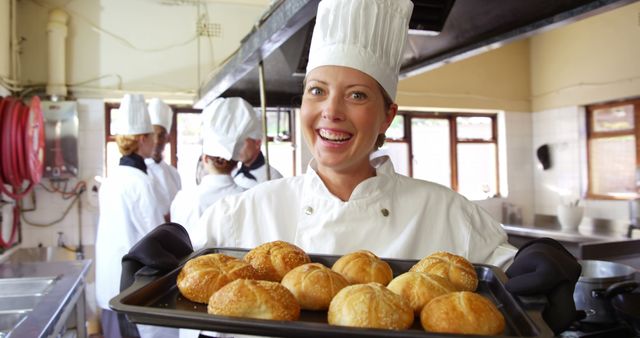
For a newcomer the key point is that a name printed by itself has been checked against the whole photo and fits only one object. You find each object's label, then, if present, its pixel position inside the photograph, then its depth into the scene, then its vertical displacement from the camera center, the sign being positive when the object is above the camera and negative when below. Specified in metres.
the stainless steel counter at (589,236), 3.39 -0.59
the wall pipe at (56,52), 4.55 +1.27
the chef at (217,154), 2.47 +0.13
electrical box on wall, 4.54 +0.42
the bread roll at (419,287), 0.83 -0.21
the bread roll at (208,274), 0.85 -0.19
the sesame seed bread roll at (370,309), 0.74 -0.22
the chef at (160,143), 4.11 +0.32
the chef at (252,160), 2.86 +0.12
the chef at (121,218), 2.88 -0.25
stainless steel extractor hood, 1.64 +0.62
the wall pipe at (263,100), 2.17 +0.37
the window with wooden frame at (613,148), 5.45 +0.29
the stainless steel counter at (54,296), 1.78 -0.56
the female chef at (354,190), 1.24 -0.04
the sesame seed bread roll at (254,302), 0.76 -0.21
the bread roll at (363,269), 0.94 -0.20
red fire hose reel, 3.13 +0.26
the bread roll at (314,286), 0.86 -0.21
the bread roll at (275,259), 0.99 -0.18
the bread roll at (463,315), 0.71 -0.23
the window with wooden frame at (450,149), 6.40 +0.36
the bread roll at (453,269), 0.92 -0.20
